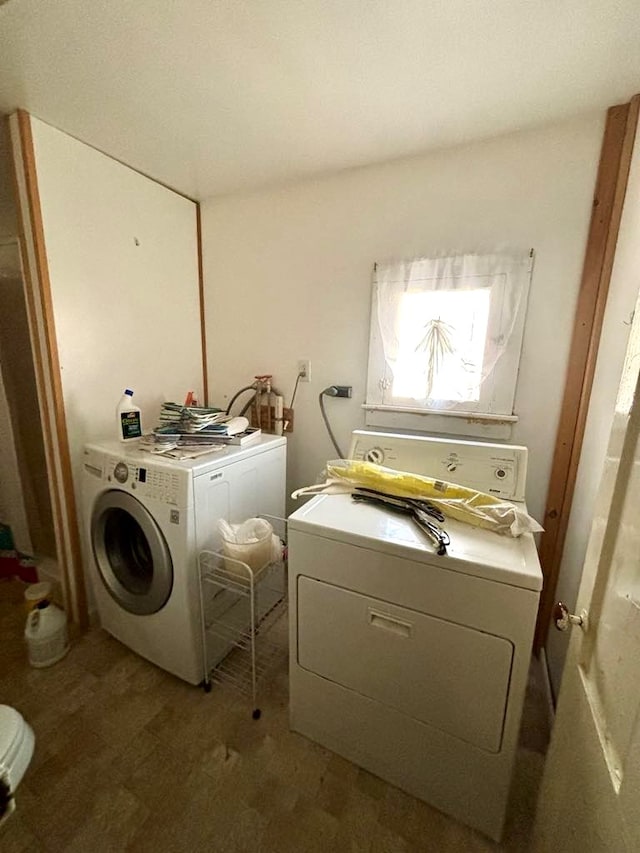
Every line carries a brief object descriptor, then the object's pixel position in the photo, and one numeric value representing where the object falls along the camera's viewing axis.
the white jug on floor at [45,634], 1.48
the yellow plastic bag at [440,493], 1.04
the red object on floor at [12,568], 2.04
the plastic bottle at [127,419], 1.54
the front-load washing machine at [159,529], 1.26
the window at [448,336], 1.49
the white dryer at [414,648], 0.88
